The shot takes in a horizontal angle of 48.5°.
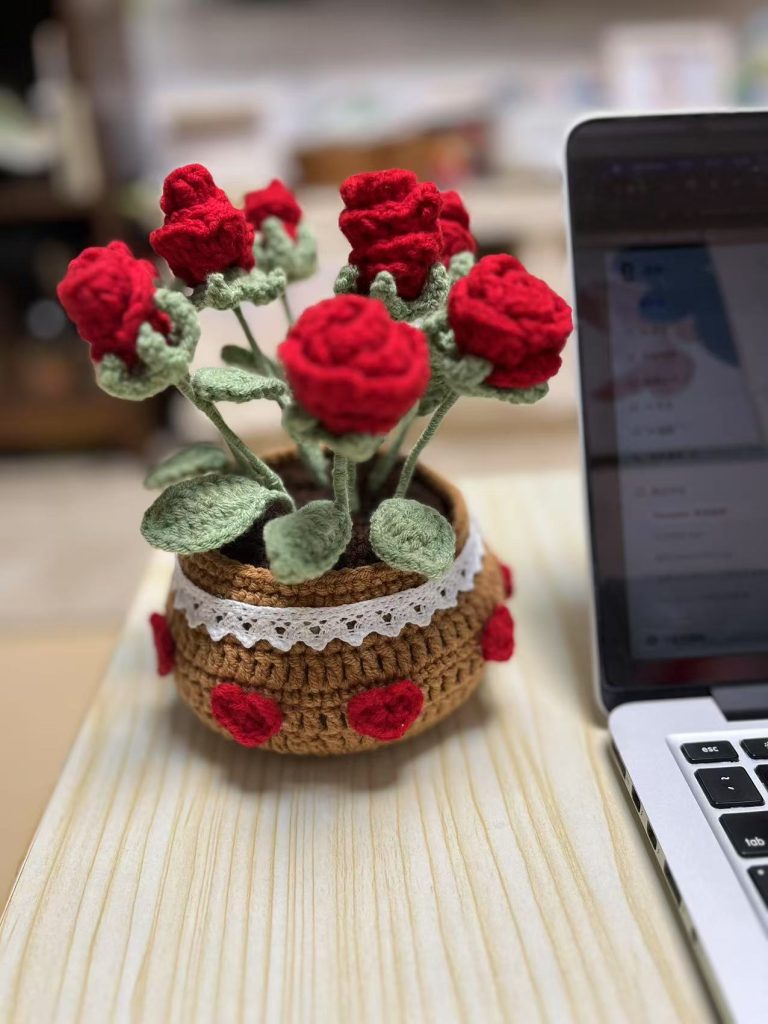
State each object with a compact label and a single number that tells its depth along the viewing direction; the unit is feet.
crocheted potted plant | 0.95
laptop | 1.32
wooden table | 1.01
